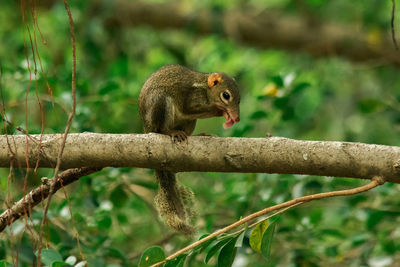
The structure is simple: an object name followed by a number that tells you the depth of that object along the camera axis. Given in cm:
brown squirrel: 645
